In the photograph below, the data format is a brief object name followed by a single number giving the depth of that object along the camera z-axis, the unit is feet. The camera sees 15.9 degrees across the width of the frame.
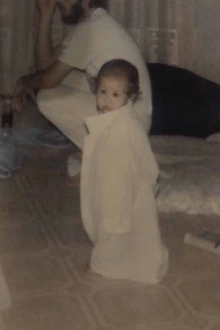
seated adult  9.75
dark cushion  11.87
